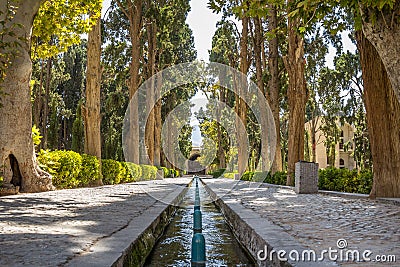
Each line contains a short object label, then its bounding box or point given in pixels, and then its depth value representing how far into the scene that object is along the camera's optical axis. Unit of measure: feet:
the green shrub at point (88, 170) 47.96
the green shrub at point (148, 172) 86.07
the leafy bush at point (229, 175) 114.23
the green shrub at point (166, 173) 123.55
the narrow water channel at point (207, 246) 15.64
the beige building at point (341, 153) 169.48
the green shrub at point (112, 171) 58.86
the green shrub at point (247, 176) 86.97
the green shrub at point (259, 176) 72.47
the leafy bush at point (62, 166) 39.32
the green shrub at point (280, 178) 59.21
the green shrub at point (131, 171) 71.39
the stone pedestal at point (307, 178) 41.25
